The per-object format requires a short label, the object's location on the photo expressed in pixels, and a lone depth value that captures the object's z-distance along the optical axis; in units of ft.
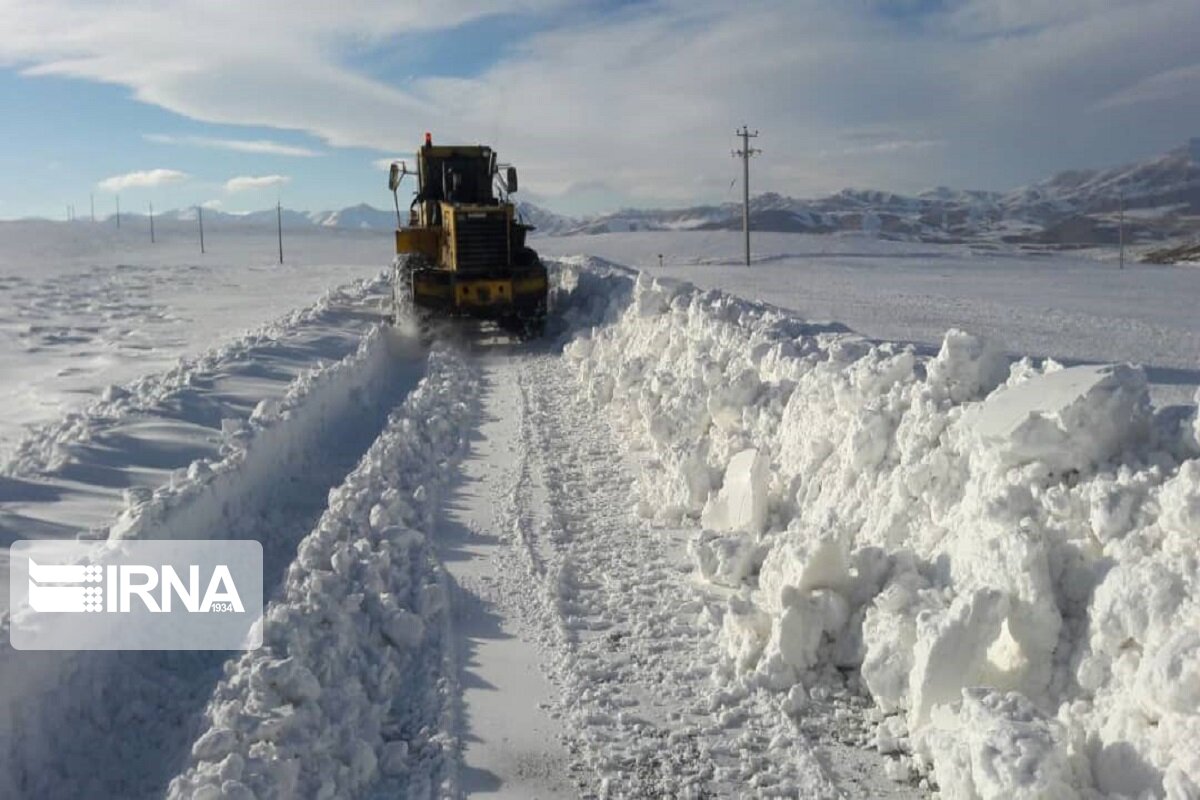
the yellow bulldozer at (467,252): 53.93
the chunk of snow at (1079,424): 15.07
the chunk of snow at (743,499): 21.84
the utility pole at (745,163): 128.47
